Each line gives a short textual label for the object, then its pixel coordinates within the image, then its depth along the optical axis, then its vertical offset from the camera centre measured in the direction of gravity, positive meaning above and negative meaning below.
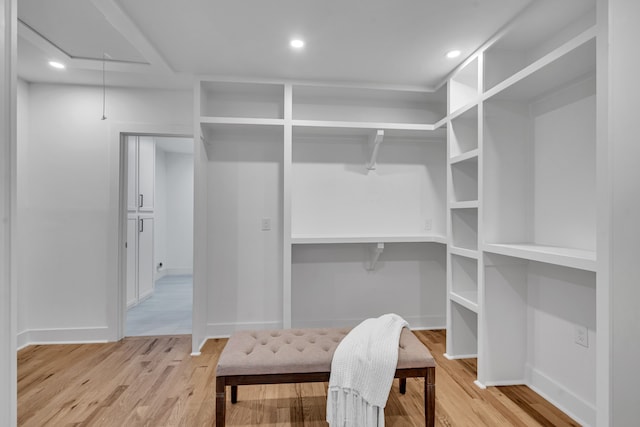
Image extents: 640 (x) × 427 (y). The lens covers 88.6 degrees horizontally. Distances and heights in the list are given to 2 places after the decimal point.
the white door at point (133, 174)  4.29 +0.53
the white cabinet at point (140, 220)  4.29 -0.08
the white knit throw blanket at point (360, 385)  1.59 -0.83
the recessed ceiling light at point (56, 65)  2.60 +1.20
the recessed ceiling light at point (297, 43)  2.23 +1.18
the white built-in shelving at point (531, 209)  1.85 +0.04
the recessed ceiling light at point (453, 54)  2.36 +1.18
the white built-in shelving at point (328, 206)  3.11 +0.09
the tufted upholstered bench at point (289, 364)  1.60 -0.74
